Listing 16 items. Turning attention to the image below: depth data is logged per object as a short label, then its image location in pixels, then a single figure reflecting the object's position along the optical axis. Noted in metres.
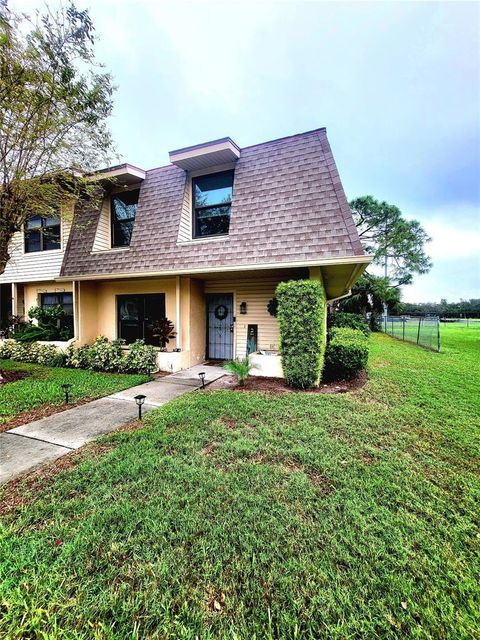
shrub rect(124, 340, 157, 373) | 7.72
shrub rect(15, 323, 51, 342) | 9.55
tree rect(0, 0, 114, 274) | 5.57
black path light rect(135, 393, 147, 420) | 4.28
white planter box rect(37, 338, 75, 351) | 9.02
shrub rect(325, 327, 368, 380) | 6.77
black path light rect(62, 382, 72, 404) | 5.05
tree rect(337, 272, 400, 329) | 22.59
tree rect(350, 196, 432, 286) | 23.03
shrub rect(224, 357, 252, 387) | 6.19
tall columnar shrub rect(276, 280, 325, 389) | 5.81
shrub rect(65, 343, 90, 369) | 8.48
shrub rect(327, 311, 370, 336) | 16.42
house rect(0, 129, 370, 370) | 6.46
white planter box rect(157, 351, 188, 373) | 7.85
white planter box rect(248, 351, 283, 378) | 6.78
